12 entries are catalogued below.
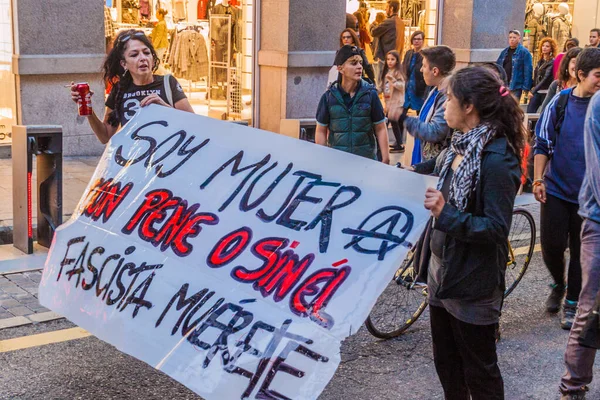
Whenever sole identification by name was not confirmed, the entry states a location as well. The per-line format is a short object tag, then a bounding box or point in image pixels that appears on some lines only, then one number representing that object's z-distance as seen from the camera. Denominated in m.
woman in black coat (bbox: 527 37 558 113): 13.69
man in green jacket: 6.29
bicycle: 5.43
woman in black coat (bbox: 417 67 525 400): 3.40
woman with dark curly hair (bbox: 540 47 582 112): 6.19
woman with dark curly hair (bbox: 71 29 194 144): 5.57
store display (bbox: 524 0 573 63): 17.16
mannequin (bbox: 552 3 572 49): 17.64
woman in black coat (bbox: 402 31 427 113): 12.37
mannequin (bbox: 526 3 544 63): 17.19
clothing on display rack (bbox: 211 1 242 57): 13.02
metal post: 7.17
